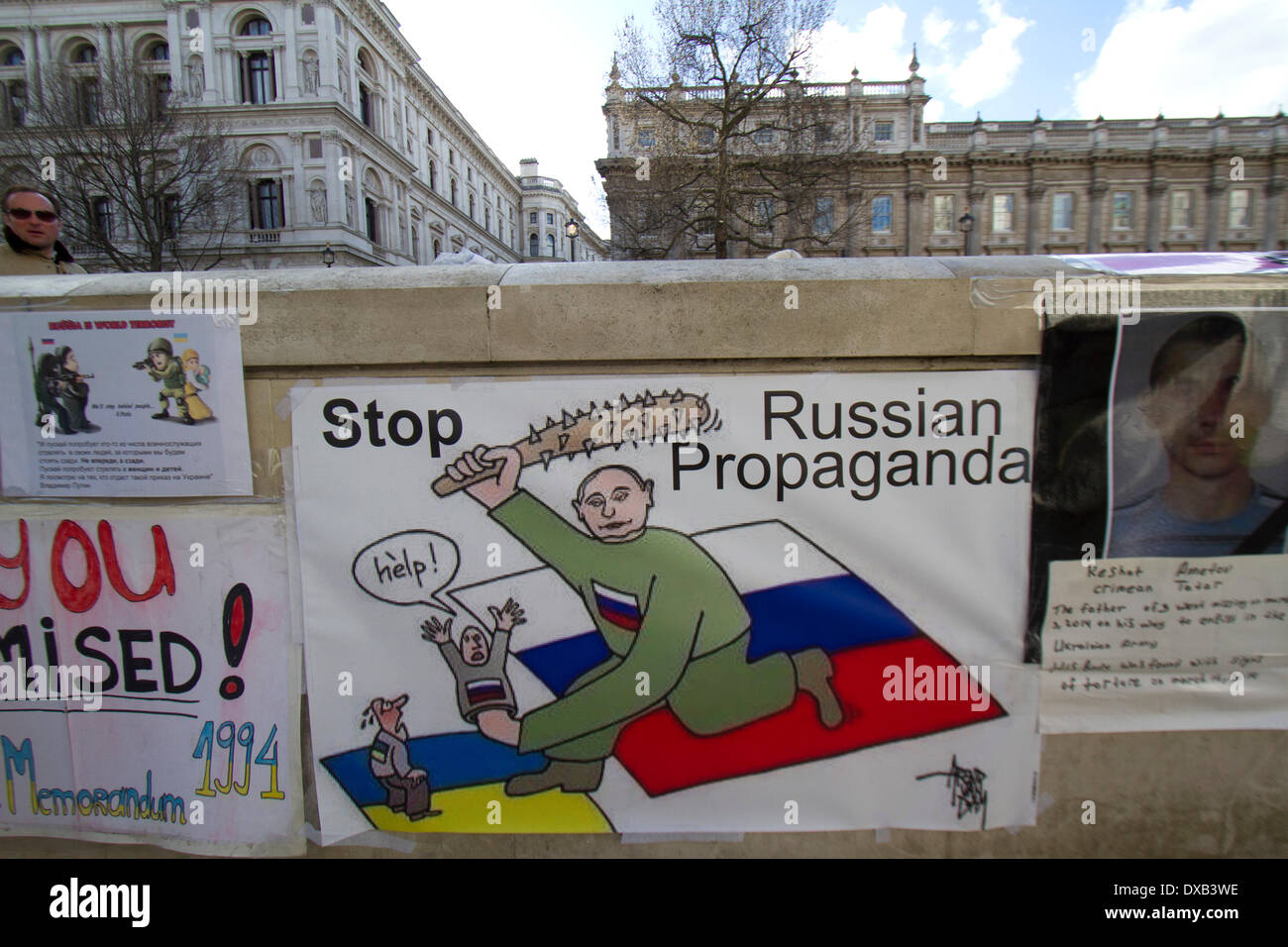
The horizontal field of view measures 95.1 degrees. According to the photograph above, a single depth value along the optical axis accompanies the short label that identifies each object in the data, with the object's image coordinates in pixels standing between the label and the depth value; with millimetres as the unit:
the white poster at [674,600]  2135
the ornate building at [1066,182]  47188
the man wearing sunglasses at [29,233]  2805
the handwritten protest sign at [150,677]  2238
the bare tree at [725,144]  24312
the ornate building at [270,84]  37875
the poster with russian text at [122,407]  2168
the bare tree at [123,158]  21516
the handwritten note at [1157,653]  2152
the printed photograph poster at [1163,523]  2031
